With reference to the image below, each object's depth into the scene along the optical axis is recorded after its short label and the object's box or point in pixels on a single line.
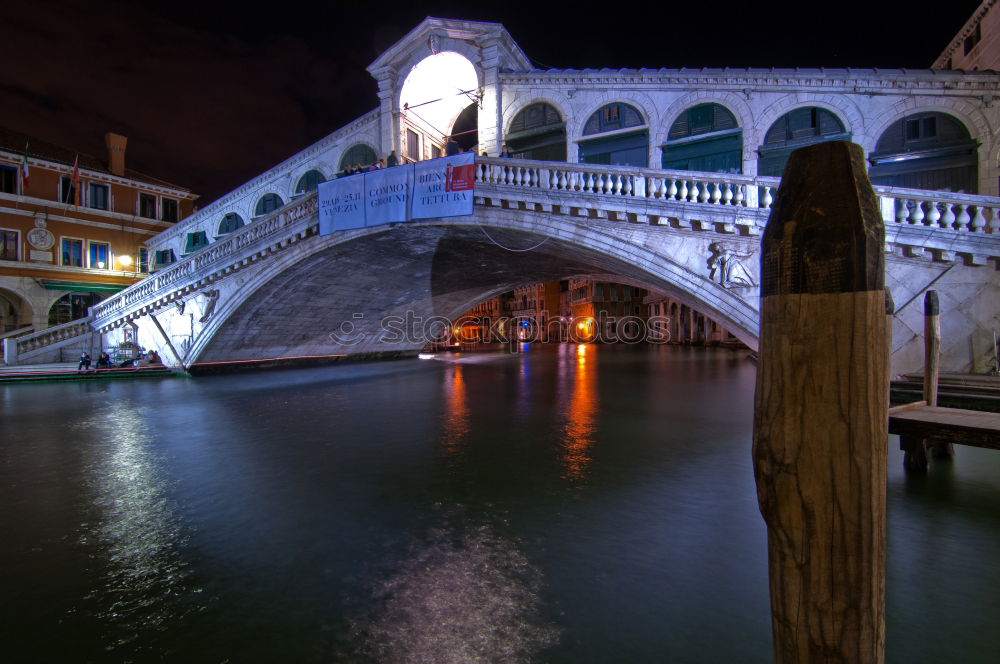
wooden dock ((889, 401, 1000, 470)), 4.17
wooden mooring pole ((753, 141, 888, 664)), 1.43
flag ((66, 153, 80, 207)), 23.31
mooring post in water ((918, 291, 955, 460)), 5.54
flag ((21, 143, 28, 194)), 22.80
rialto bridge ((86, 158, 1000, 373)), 8.59
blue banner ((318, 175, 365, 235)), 14.21
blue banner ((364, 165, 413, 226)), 13.66
